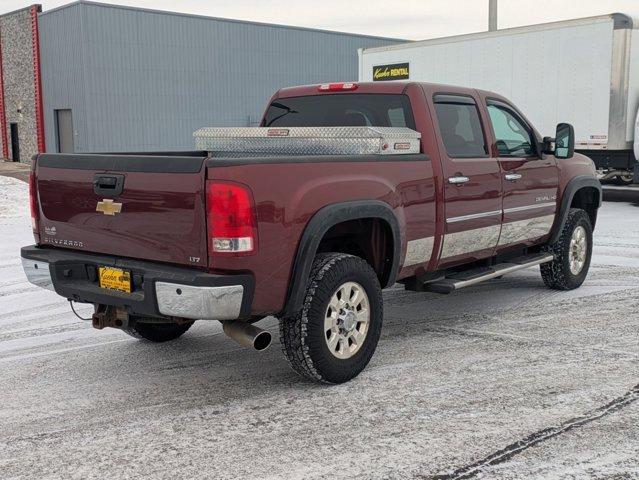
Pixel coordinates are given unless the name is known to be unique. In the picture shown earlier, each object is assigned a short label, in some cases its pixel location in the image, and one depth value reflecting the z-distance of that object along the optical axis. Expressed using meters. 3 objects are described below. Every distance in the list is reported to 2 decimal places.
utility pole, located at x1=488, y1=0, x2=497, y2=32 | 21.88
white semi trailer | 13.77
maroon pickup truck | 4.02
